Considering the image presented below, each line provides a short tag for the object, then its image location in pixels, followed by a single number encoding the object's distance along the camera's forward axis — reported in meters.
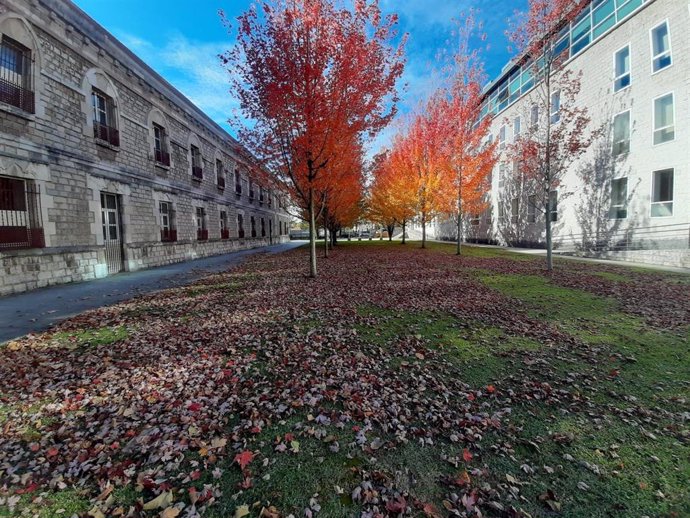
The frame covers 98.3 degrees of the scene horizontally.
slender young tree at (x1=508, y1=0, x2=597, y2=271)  10.40
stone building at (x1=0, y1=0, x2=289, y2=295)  8.59
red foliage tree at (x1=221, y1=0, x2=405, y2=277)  8.63
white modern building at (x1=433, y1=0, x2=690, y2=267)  13.01
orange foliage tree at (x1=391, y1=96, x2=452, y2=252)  17.30
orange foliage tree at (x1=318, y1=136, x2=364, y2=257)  10.60
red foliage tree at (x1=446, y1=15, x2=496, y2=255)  16.55
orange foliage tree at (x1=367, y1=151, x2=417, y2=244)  19.59
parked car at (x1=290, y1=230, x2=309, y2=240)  62.62
